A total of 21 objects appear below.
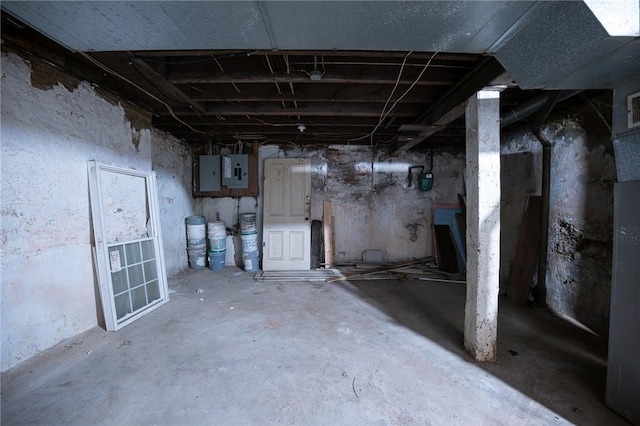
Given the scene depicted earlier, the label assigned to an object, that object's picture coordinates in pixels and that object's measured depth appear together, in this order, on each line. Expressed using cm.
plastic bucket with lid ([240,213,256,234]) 459
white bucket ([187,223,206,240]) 454
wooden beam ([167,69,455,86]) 227
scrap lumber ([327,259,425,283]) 414
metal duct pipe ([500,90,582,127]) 239
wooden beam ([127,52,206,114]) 206
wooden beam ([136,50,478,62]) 193
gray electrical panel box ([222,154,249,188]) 476
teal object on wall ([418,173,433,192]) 484
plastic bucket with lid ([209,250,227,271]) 453
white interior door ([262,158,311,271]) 461
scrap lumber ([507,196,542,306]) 317
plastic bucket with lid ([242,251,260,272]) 456
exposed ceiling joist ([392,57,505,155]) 186
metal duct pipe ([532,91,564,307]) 300
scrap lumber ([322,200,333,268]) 474
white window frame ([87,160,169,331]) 243
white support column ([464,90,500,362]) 199
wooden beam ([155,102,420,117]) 304
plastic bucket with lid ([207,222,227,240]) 454
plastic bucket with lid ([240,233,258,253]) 455
